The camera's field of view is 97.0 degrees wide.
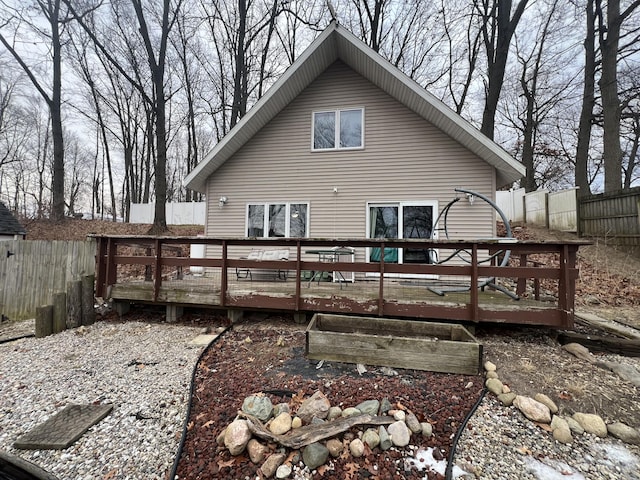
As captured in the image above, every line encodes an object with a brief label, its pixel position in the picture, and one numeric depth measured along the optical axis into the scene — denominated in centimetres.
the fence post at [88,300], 485
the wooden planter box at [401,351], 299
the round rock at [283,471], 184
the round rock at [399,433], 206
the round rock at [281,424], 217
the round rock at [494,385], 271
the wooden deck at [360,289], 378
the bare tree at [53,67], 1219
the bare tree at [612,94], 955
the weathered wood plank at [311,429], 204
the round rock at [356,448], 198
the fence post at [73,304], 473
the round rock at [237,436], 199
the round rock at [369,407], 234
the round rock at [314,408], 231
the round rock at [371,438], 205
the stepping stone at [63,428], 218
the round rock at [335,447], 198
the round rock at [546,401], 250
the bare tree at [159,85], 1150
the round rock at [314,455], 191
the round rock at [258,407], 232
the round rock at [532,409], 238
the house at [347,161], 643
